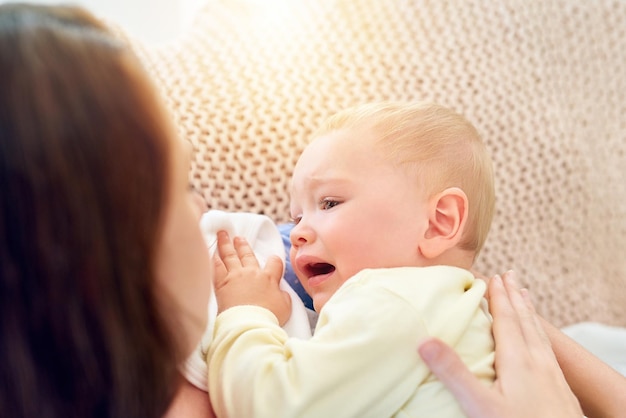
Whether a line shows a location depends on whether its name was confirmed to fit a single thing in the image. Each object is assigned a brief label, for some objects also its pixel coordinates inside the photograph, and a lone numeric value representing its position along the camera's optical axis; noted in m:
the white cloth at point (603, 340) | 1.23
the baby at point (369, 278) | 0.67
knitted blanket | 1.15
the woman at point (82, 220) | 0.43
